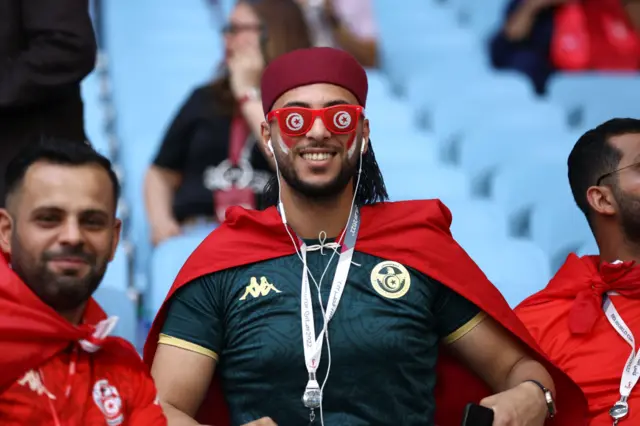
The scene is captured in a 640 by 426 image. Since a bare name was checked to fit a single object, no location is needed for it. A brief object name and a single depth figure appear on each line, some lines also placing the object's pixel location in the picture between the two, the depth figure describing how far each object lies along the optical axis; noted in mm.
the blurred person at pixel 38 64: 7379
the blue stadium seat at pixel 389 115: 14617
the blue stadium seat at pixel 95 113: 13500
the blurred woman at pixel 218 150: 11445
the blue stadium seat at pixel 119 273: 10414
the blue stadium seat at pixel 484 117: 14398
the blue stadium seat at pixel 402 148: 13867
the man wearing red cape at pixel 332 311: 7086
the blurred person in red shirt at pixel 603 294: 7664
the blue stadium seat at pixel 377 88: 14992
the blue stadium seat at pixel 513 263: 10573
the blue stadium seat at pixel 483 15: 16734
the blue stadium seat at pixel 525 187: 12648
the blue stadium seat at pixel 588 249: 10477
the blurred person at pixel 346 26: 14758
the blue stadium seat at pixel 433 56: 16031
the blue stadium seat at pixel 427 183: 13000
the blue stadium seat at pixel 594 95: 14242
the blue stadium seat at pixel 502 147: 13602
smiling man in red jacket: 6152
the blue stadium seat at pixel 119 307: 8453
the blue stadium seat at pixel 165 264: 10703
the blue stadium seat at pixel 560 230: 11712
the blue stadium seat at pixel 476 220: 11772
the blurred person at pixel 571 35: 14875
